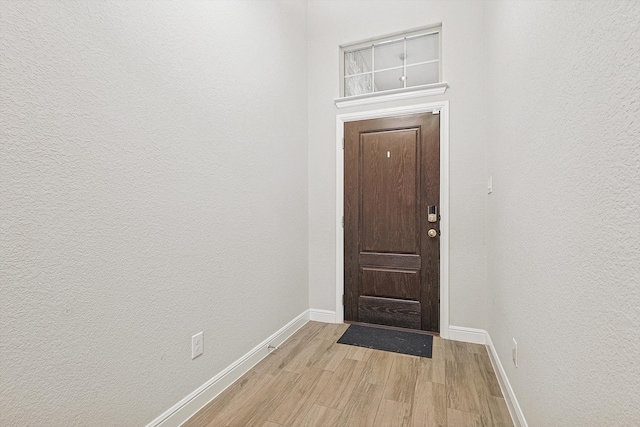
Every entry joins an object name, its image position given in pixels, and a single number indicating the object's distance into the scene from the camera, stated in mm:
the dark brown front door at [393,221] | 2633
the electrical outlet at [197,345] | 1577
